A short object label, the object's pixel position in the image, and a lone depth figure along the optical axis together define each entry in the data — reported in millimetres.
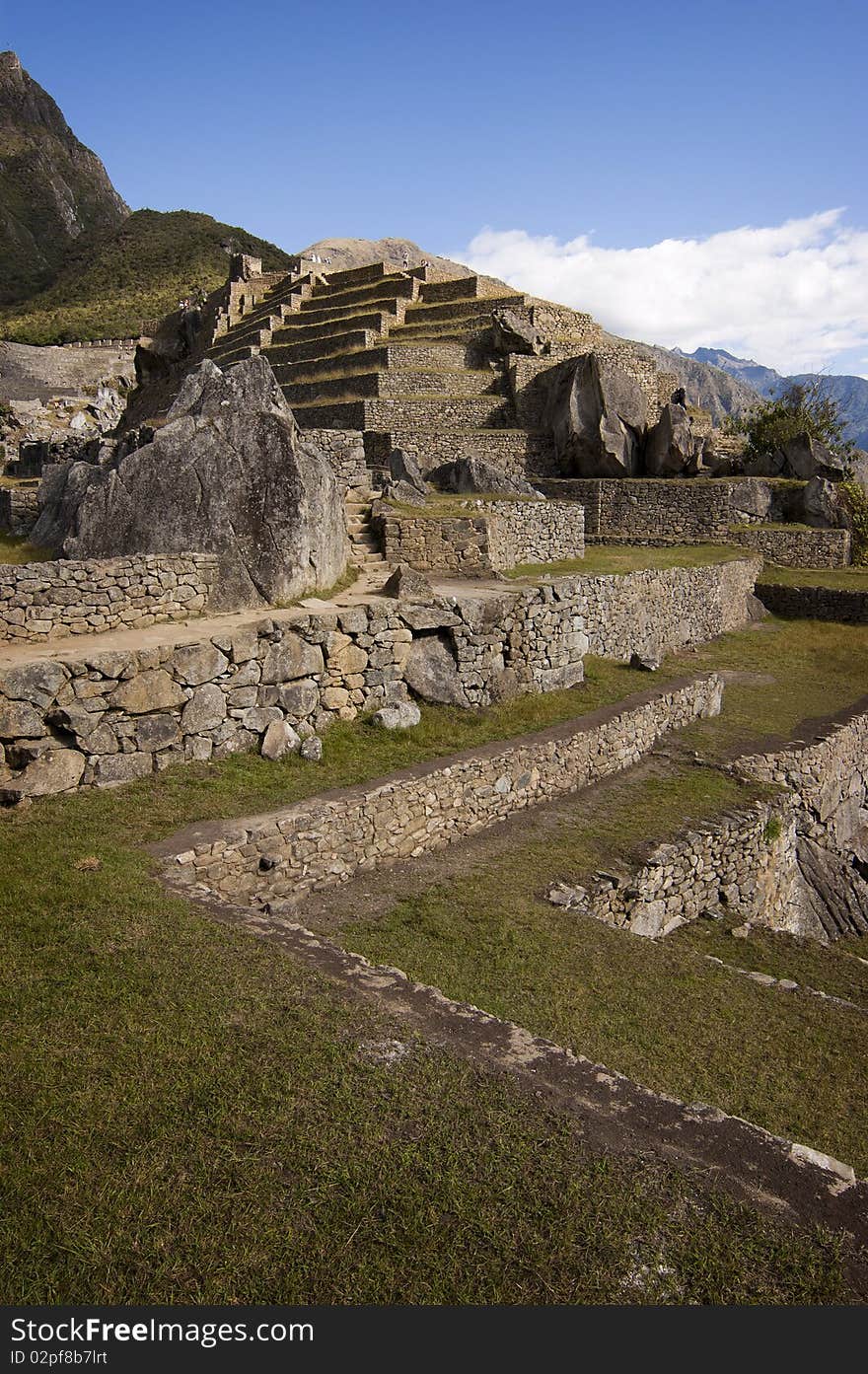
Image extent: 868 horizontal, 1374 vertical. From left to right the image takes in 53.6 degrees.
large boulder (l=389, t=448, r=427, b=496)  20266
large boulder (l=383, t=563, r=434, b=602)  11719
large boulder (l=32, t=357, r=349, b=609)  11078
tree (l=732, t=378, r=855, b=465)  36219
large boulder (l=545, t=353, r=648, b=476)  28062
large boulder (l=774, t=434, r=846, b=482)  29266
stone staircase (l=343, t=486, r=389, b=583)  13969
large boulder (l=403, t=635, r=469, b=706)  11398
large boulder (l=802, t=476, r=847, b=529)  28094
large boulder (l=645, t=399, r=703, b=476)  27891
